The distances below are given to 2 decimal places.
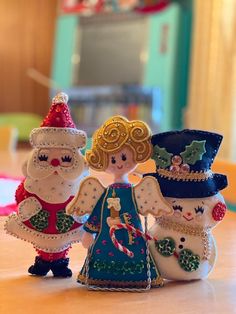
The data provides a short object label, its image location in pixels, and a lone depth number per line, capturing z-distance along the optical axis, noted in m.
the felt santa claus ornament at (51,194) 0.68
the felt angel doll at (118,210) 0.64
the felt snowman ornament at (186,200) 0.66
